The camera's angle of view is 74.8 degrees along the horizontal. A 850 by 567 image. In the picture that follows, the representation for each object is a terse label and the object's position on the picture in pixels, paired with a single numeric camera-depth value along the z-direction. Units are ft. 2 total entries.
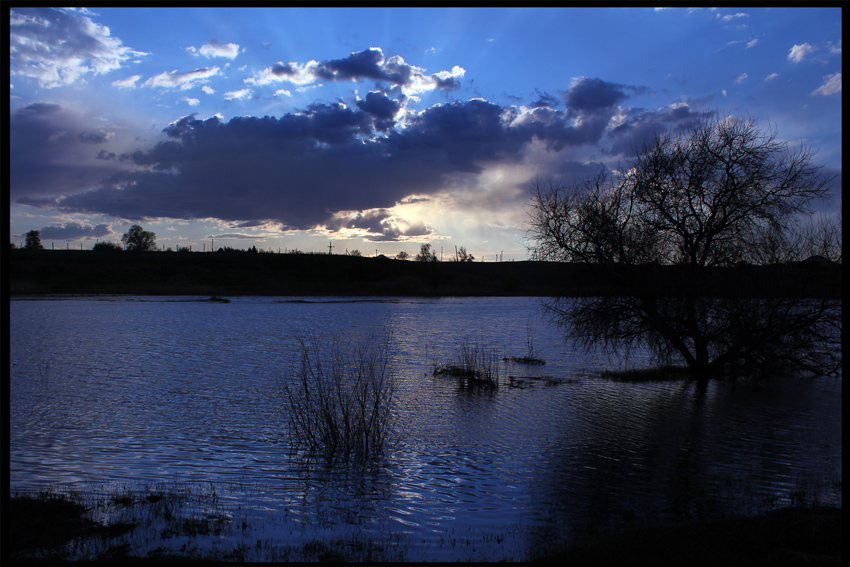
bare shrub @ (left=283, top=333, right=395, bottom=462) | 31.45
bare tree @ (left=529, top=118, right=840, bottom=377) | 52.54
